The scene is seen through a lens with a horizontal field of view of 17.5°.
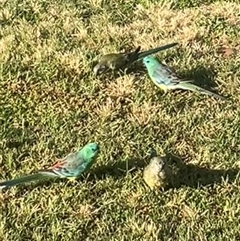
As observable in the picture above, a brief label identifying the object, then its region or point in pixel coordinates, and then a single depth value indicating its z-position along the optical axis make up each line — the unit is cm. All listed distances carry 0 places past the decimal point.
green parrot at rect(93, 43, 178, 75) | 673
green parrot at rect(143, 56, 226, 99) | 653
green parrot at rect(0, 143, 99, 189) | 548
